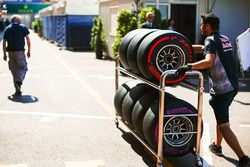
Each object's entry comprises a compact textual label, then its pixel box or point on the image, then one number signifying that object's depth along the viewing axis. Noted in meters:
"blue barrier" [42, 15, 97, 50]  26.33
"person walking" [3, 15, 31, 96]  10.50
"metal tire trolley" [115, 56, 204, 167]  5.03
